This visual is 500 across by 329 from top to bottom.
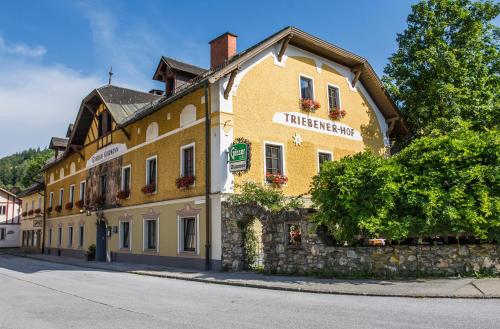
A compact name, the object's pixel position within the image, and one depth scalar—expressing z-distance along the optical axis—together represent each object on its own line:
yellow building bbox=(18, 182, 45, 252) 38.31
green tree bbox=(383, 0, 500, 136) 20.69
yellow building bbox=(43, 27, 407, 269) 17.06
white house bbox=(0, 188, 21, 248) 55.00
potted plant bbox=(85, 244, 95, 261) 25.43
